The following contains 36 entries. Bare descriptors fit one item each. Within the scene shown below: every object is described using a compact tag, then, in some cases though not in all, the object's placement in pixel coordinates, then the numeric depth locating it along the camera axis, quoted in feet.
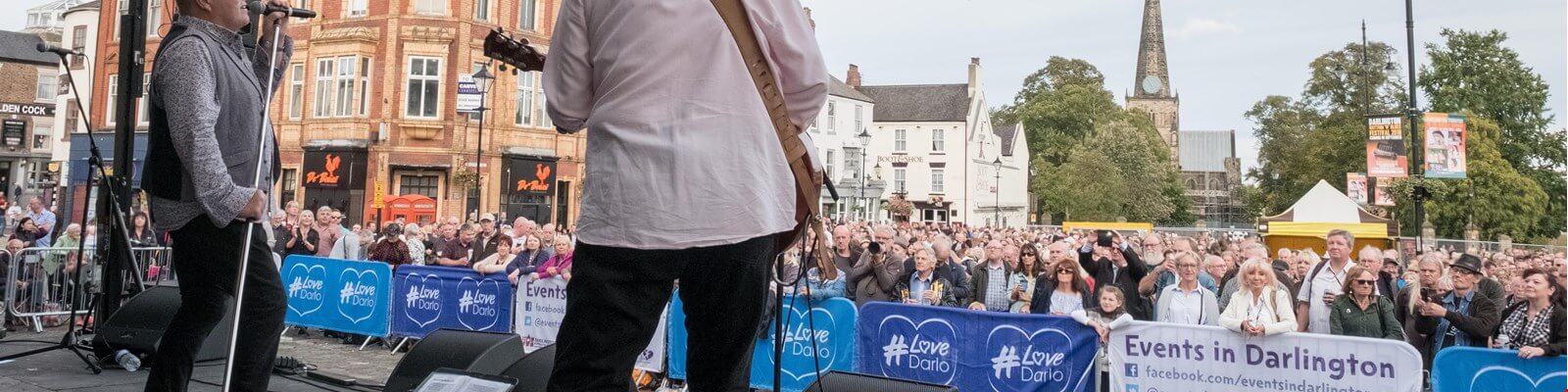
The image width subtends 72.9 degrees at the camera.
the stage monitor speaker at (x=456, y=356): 15.29
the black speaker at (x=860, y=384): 14.67
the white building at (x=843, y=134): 178.16
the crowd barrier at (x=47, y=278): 34.58
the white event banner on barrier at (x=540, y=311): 33.35
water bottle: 19.30
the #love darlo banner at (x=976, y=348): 26.16
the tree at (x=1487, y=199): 137.80
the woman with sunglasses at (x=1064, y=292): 29.35
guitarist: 6.97
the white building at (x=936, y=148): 217.56
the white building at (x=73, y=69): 139.33
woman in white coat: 24.07
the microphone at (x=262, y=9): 11.34
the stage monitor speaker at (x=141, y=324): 19.22
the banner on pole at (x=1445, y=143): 72.49
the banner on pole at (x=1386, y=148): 76.79
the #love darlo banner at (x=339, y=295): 36.47
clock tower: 417.90
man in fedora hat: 26.21
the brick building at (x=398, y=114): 99.71
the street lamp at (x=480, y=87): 75.09
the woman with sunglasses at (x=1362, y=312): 26.11
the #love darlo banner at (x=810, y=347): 28.27
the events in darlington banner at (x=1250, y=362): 22.31
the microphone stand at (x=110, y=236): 18.35
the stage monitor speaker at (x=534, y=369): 13.19
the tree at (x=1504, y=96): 148.77
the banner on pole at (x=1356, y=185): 90.63
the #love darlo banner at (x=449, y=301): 34.99
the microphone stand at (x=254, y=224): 9.75
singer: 10.56
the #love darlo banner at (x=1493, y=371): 20.72
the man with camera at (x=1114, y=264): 31.53
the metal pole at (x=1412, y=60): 70.95
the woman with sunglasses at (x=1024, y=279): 31.80
